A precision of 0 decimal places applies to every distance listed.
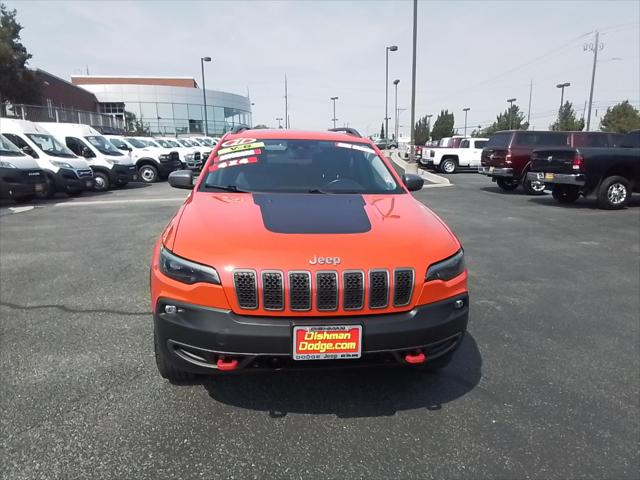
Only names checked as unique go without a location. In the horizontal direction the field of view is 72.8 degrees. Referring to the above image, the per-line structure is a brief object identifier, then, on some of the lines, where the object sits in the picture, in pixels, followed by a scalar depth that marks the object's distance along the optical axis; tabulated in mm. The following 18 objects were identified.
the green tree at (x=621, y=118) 45250
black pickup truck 10586
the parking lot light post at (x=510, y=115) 67312
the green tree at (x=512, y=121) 71375
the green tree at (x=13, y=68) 30922
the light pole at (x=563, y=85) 48688
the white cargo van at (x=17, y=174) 10750
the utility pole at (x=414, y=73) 18594
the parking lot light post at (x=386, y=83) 34906
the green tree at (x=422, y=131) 89562
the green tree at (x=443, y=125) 81000
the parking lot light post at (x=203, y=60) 40250
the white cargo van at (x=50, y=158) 12659
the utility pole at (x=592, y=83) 36750
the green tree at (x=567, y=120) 58750
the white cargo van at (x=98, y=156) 15070
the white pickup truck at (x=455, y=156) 22984
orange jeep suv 2252
